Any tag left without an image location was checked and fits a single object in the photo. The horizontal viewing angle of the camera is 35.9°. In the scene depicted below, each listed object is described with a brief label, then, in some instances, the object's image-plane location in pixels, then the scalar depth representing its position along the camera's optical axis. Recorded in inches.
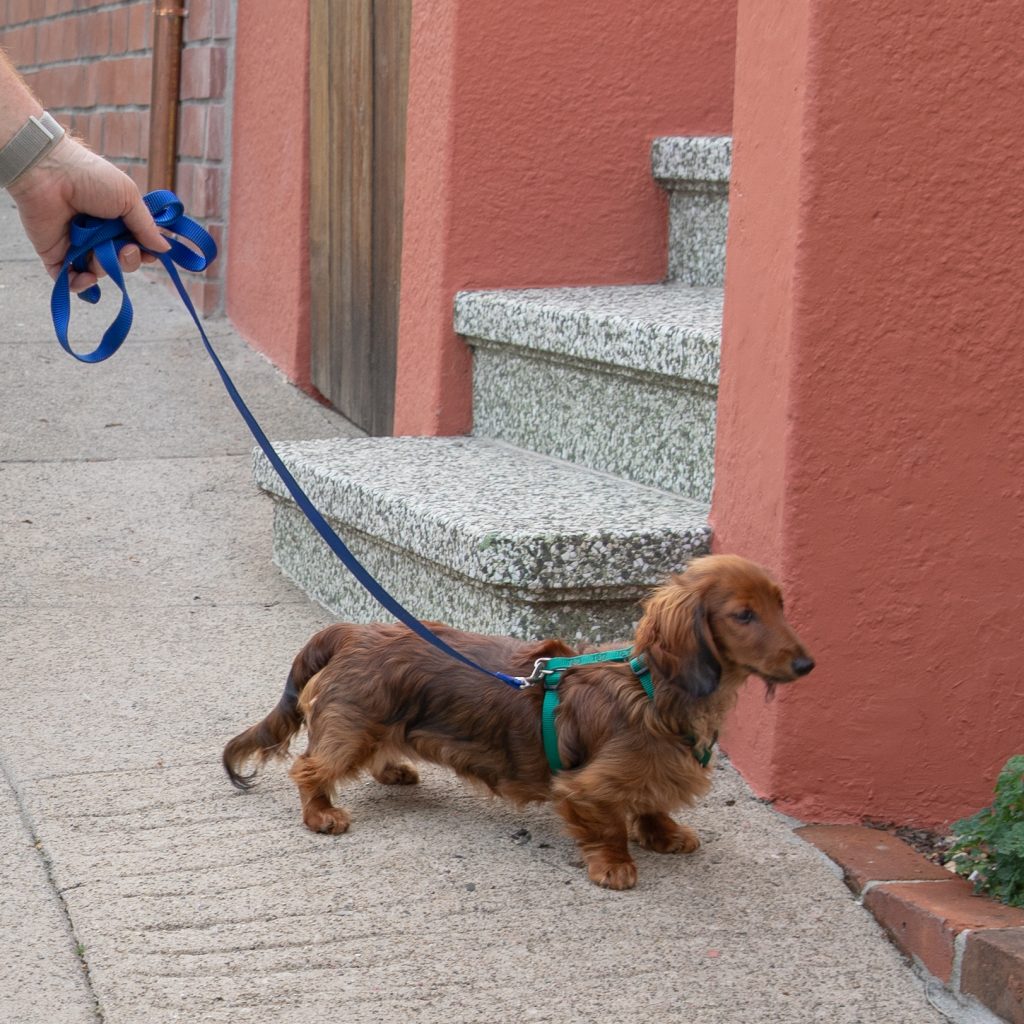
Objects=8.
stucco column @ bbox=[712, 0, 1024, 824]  120.0
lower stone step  137.6
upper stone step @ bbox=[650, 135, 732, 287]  176.2
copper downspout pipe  281.6
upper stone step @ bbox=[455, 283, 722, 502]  151.3
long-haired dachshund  114.4
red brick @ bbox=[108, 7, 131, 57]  312.7
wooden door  210.7
